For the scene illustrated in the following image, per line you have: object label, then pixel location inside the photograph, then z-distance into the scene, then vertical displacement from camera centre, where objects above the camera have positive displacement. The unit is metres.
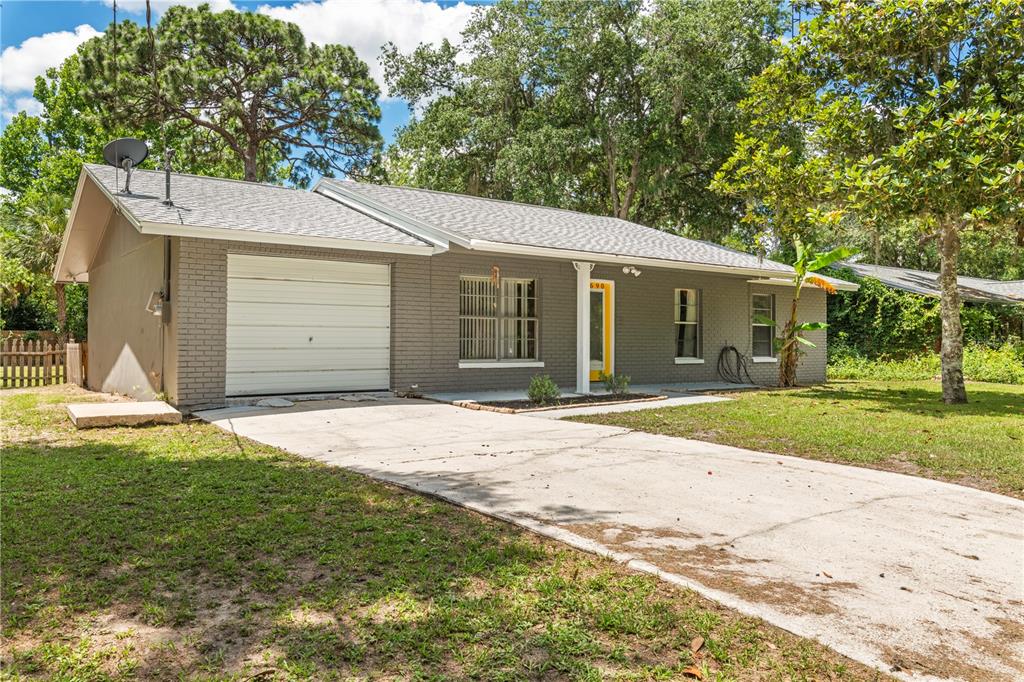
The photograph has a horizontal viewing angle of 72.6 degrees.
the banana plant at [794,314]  14.55 +0.56
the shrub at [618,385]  12.84 -0.83
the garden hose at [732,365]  16.75 -0.60
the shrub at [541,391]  11.35 -0.83
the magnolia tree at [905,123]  10.47 +3.72
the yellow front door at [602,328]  14.39 +0.25
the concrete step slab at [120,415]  8.54 -0.94
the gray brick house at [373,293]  10.34 +0.86
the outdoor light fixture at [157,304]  10.35 +0.54
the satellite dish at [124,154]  11.73 +3.19
